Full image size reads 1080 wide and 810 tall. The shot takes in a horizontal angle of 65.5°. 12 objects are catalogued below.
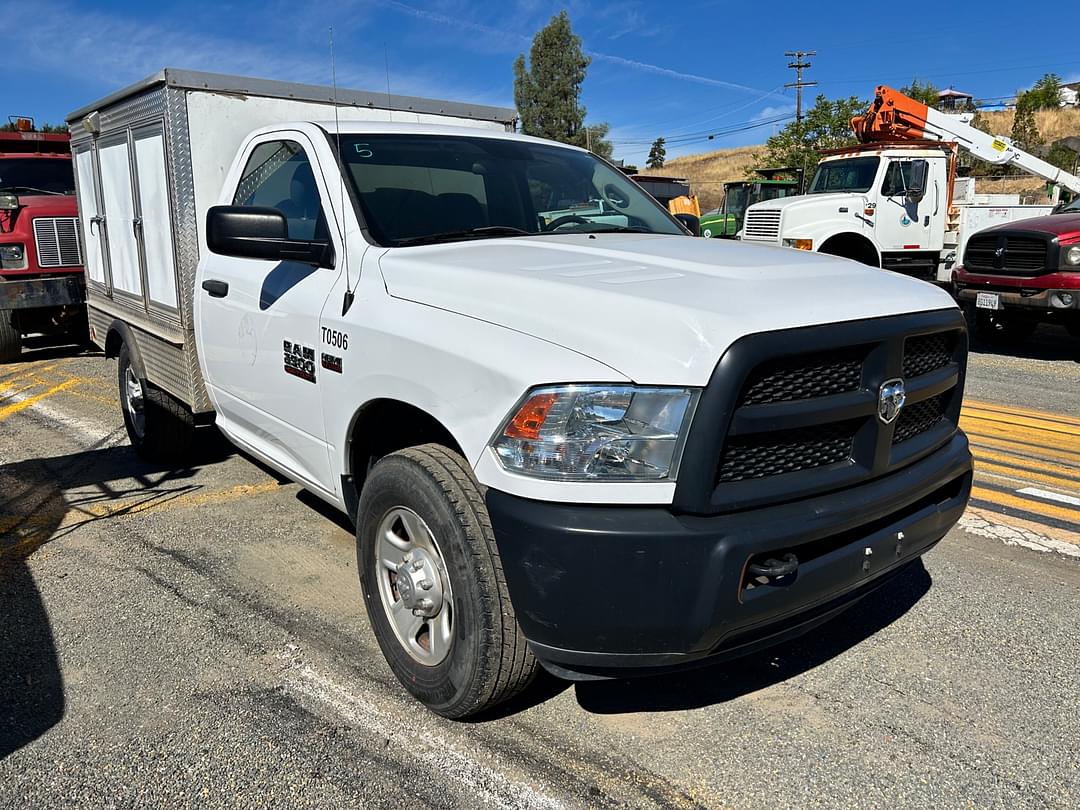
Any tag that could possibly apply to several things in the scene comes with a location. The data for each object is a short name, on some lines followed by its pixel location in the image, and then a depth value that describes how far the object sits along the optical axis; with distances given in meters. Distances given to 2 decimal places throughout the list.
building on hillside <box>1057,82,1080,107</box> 64.75
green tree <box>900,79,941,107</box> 43.38
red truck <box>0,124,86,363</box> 8.99
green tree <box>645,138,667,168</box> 81.46
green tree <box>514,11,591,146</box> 54.88
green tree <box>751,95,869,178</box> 30.67
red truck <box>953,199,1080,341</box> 9.22
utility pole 52.28
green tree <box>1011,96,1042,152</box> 41.62
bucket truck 13.73
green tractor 20.97
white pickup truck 2.13
